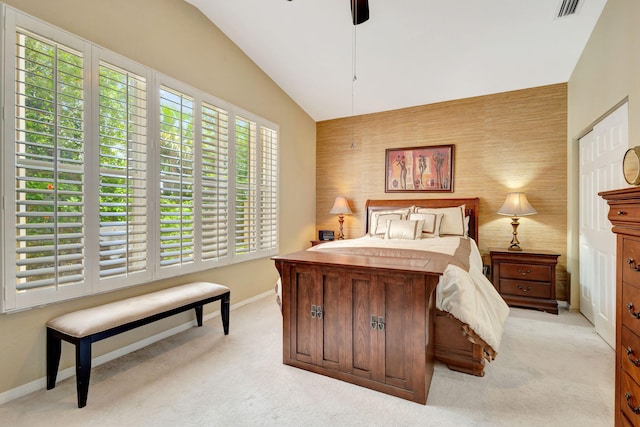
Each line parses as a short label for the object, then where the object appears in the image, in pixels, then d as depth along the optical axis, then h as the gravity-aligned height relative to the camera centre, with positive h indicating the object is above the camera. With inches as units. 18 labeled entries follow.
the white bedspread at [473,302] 80.0 -25.9
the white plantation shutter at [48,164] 76.9 +13.0
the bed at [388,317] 73.4 -28.9
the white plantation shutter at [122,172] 93.7 +13.5
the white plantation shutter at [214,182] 127.7 +13.4
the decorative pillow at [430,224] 157.1 -6.1
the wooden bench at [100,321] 73.7 -30.3
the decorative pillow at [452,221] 159.3 -4.6
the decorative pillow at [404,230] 150.6 -8.9
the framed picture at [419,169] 177.8 +27.3
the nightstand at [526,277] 142.2 -31.9
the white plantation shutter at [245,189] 146.0 +12.1
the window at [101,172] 76.9 +13.1
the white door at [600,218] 103.0 -2.0
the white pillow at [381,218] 167.5 -3.3
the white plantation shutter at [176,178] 111.5 +13.3
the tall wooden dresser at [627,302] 44.6 -14.3
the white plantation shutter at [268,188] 162.6 +13.6
